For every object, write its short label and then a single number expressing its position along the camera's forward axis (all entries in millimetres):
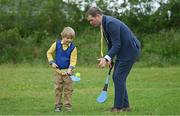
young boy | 12450
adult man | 12044
